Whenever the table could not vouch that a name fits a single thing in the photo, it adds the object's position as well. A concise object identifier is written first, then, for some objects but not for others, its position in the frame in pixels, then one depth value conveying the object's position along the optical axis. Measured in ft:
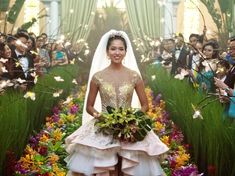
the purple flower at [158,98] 28.24
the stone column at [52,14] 53.06
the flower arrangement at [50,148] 14.37
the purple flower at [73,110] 25.93
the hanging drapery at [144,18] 52.80
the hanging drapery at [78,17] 52.47
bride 12.44
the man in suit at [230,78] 15.84
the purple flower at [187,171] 12.69
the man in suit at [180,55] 27.00
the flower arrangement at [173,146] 13.22
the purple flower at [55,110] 24.63
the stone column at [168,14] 53.21
